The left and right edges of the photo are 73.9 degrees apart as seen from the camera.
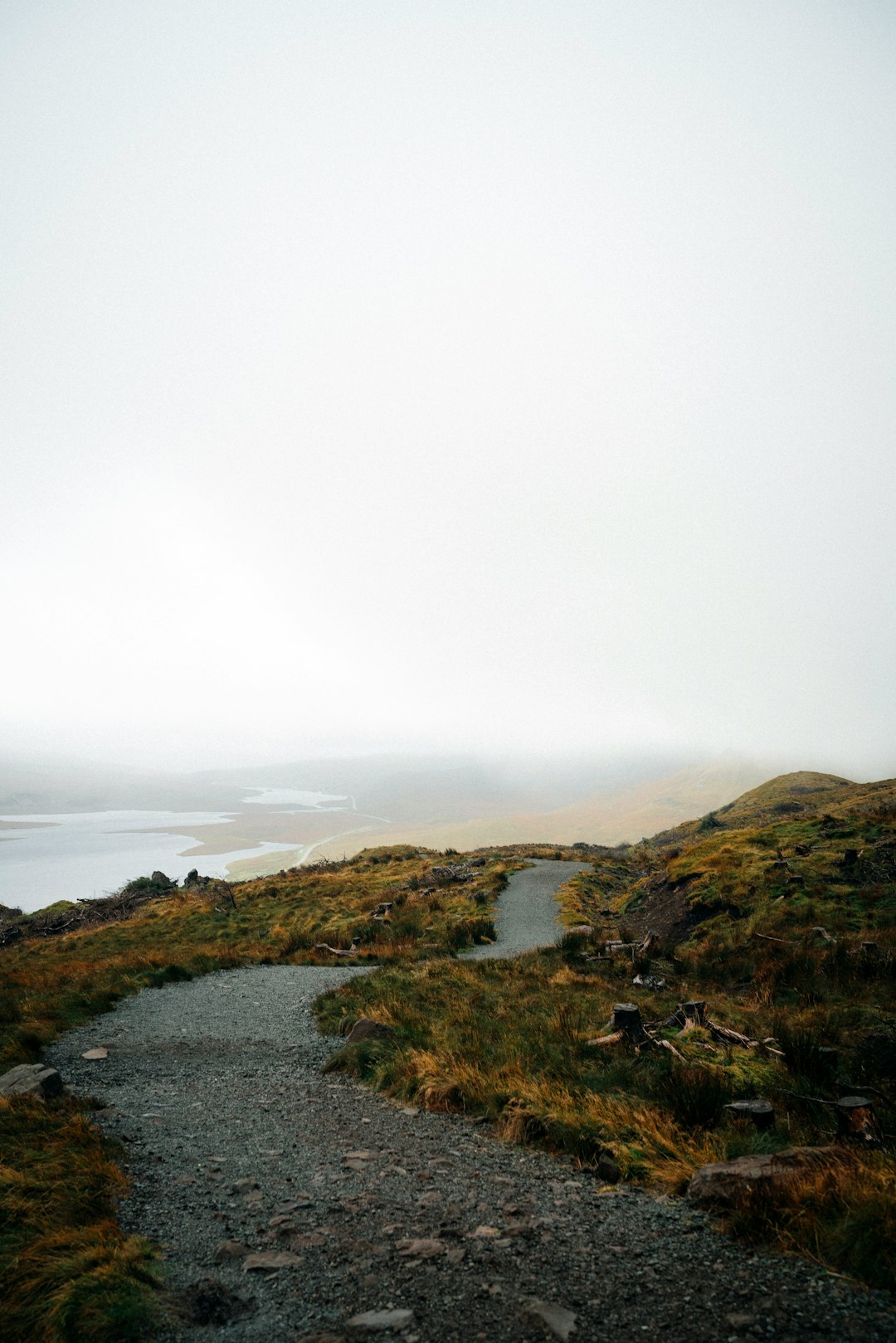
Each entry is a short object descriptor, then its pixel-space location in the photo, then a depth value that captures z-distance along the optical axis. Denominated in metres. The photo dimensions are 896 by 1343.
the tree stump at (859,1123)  6.16
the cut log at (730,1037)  9.55
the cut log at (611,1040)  9.77
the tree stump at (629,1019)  9.85
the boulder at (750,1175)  5.35
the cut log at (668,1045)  8.98
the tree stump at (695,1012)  10.69
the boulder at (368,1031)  11.10
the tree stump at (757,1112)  6.80
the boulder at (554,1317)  4.05
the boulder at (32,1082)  7.80
